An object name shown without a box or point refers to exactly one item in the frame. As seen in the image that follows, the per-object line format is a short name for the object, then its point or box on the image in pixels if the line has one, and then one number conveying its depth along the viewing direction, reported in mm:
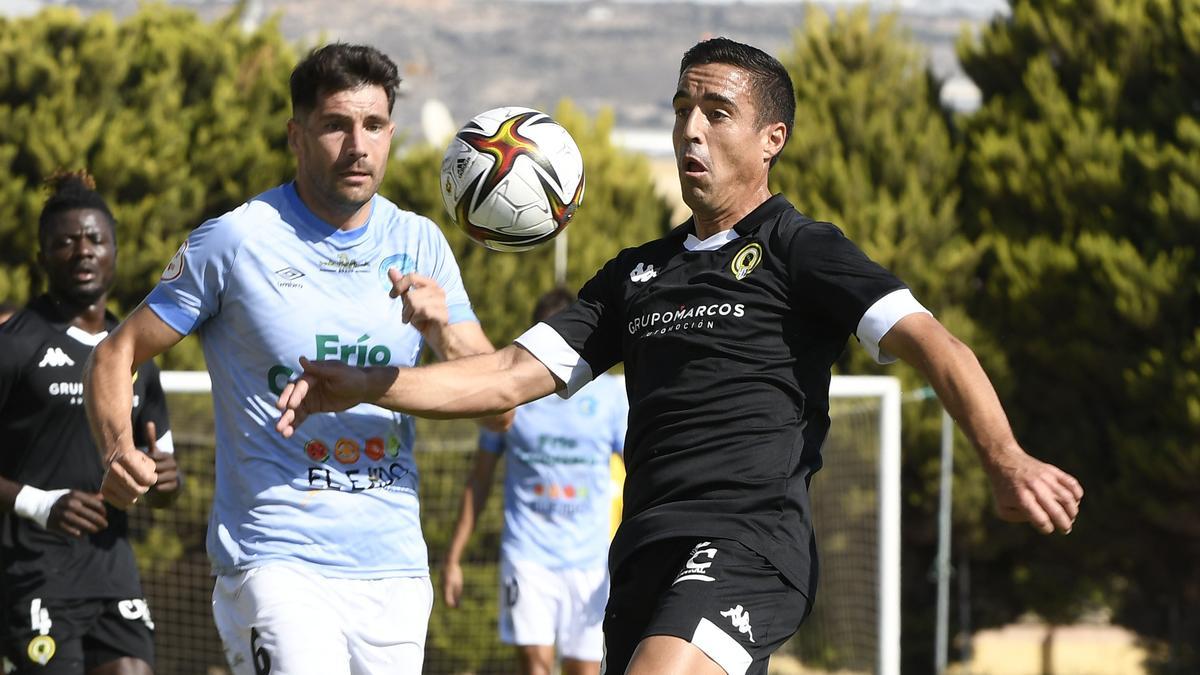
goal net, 22234
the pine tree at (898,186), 25172
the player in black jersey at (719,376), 7398
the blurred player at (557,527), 16687
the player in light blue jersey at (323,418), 8922
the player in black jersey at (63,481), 11914
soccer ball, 9266
